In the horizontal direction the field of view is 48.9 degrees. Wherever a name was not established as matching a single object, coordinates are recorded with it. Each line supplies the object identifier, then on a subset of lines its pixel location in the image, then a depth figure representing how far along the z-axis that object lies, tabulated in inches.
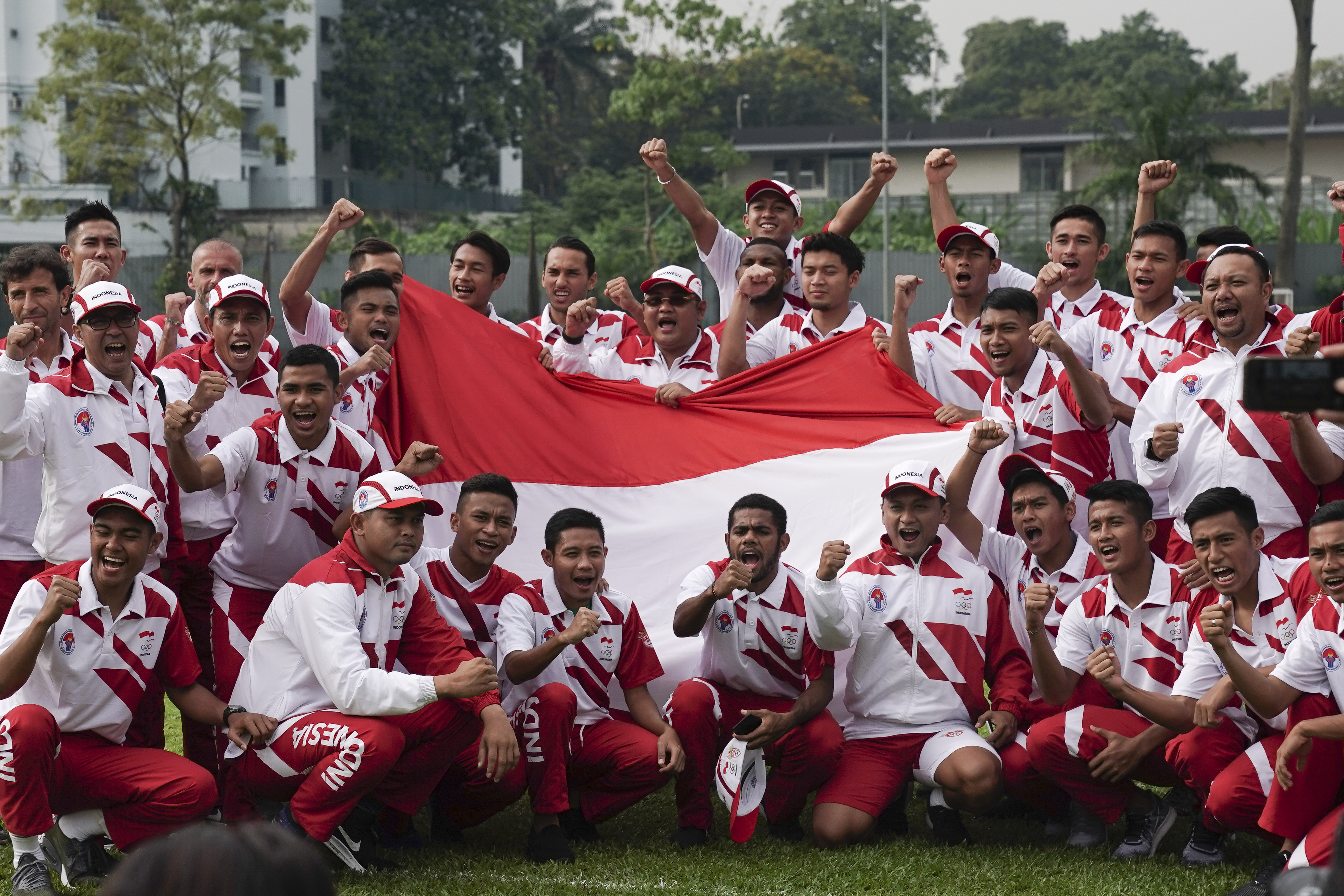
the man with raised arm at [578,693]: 262.1
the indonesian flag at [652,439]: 316.2
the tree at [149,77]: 1512.1
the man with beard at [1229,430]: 266.7
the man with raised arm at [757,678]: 269.9
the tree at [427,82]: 2052.2
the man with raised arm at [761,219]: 362.9
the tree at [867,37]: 3181.6
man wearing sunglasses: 340.2
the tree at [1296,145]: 1112.8
